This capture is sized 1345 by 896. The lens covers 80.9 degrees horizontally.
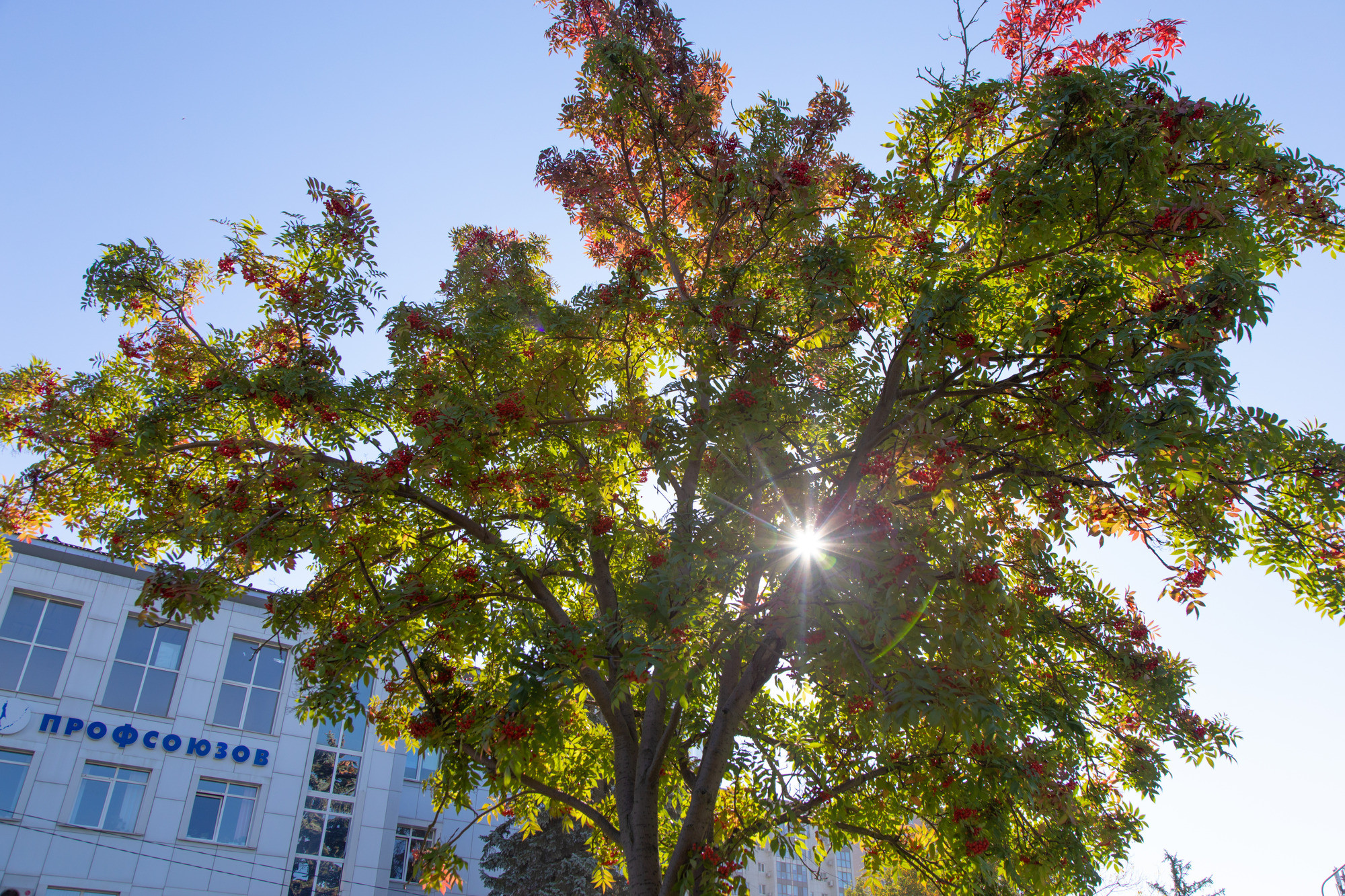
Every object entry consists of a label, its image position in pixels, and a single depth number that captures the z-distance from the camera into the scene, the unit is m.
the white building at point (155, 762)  17.27
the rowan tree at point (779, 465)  5.51
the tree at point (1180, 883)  30.02
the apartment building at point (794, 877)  84.62
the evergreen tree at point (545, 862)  17.53
